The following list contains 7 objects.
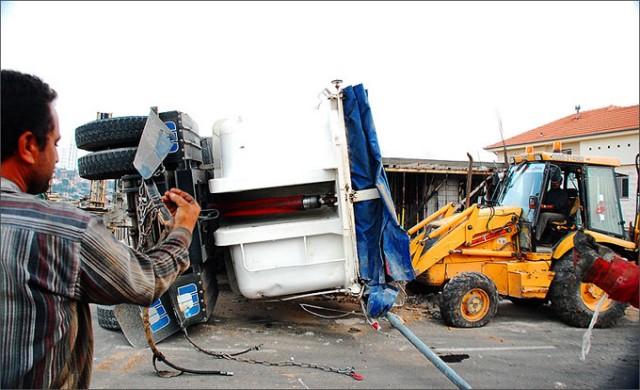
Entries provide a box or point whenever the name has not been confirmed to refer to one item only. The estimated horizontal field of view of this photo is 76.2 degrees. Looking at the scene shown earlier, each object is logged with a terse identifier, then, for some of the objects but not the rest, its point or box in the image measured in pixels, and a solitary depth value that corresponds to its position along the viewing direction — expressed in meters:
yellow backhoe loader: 5.10
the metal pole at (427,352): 2.88
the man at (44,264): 1.22
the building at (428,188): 14.01
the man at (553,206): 5.92
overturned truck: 3.92
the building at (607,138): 15.13
